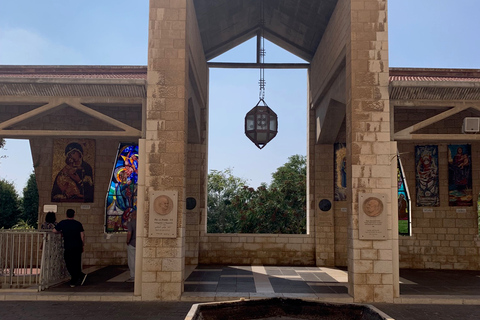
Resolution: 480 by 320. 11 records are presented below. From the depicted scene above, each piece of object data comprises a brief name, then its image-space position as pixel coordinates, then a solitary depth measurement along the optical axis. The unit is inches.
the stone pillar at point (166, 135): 307.3
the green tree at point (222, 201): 915.4
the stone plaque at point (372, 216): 309.6
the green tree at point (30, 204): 970.1
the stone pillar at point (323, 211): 506.9
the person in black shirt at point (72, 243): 345.7
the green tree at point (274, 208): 768.9
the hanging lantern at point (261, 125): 411.5
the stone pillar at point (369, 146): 307.6
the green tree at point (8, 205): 932.6
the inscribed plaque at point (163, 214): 309.9
